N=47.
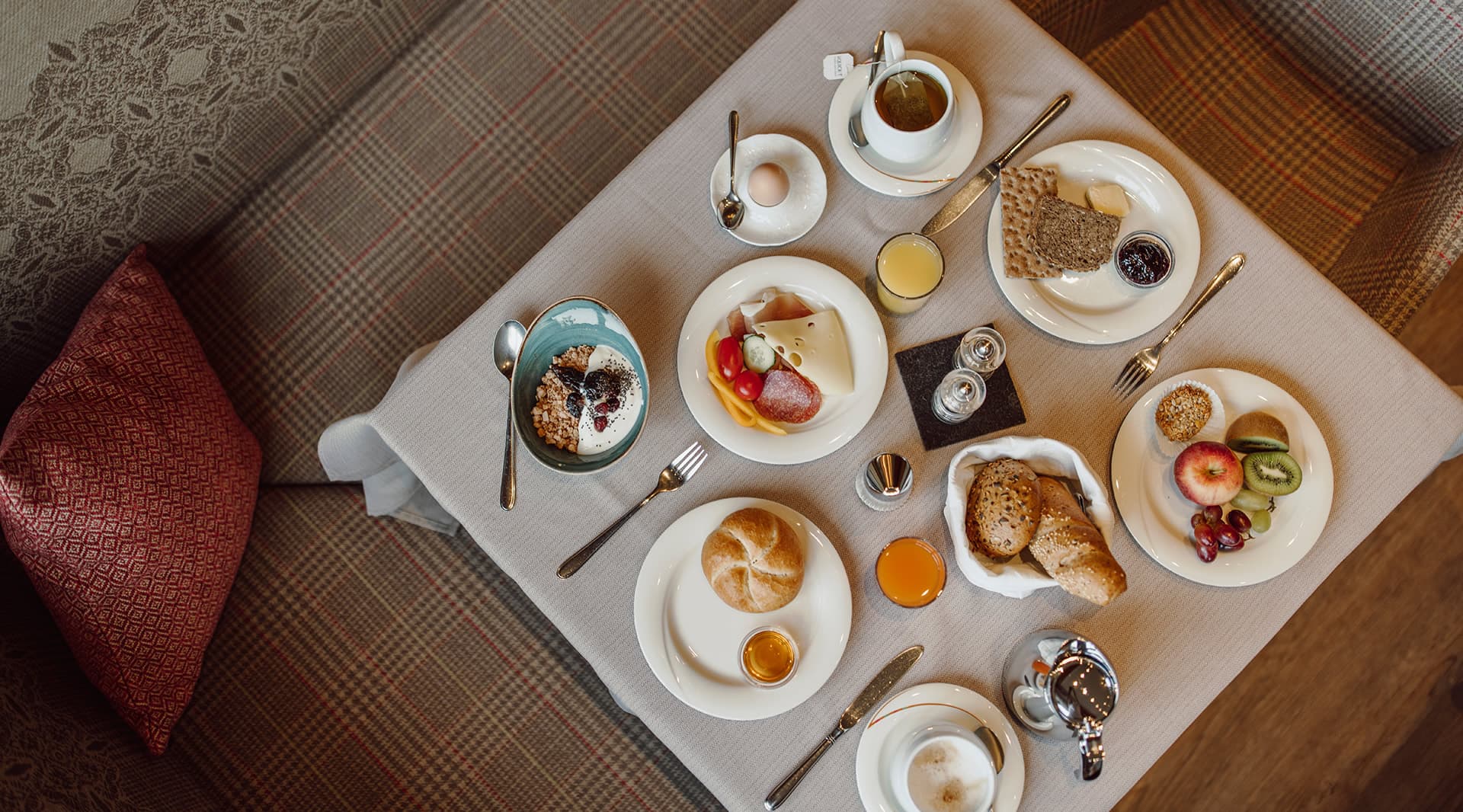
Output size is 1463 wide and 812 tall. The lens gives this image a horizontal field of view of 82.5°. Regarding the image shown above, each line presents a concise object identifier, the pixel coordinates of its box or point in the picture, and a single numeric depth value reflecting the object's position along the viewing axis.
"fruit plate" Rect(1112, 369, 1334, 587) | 1.12
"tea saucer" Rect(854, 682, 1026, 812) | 1.10
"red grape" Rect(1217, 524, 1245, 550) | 1.10
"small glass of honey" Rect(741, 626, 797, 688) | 1.09
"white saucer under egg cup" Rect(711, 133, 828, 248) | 1.18
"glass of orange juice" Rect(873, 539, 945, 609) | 1.12
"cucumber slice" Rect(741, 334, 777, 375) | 1.15
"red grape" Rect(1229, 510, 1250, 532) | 1.12
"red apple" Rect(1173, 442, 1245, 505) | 1.10
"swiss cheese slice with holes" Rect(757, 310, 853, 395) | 1.12
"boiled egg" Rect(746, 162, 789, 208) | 1.15
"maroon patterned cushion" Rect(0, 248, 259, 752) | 1.21
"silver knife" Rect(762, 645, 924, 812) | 1.10
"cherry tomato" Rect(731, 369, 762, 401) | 1.13
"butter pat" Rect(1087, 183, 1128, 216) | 1.18
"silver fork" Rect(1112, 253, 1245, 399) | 1.17
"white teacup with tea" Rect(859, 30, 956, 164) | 1.14
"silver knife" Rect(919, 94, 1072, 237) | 1.19
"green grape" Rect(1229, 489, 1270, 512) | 1.12
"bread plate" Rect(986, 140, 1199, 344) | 1.17
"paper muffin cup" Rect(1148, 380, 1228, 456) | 1.14
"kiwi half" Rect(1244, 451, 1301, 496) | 1.10
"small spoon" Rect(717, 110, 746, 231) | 1.17
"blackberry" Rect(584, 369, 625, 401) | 1.13
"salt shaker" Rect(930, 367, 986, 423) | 1.14
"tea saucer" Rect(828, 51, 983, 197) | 1.18
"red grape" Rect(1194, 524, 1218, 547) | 1.11
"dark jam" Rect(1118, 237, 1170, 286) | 1.16
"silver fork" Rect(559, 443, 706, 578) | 1.13
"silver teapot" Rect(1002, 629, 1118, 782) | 0.99
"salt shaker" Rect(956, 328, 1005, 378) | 1.15
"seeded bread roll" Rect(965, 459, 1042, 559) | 1.05
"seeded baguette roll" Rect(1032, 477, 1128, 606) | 1.00
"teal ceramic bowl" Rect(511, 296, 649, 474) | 1.10
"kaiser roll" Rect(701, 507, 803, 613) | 1.06
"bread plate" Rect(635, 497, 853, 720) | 1.10
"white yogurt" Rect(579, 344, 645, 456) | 1.14
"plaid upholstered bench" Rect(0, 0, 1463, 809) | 1.33
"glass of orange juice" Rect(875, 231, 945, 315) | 1.14
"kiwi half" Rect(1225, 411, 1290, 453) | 1.11
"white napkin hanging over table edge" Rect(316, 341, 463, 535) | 1.31
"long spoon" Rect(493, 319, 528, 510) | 1.14
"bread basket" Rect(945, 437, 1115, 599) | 1.07
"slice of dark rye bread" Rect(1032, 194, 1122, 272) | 1.16
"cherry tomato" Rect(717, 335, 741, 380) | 1.13
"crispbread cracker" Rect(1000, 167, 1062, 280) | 1.17
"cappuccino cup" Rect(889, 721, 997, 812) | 1.06
